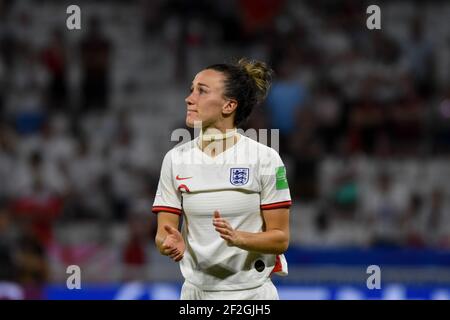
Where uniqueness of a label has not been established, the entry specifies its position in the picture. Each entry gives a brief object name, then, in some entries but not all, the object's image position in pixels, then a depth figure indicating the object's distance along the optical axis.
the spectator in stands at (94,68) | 12.54
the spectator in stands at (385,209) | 10.73
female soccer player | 4.66
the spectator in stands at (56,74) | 12.48
